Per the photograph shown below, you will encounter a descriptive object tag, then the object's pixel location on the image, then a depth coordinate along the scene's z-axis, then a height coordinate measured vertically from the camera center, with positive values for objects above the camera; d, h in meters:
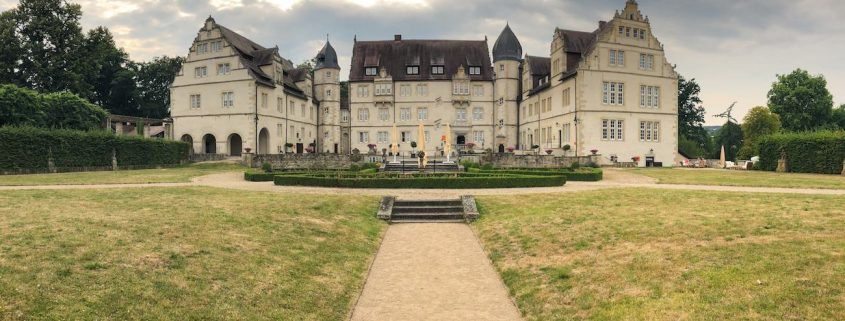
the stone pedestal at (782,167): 41.34 -1.34
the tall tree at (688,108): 77.25 +6.36
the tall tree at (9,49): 53.50 +11.01
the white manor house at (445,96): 50.72 +6.46
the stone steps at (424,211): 19.11 -2.15
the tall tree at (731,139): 86.25 +1.88
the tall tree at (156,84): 75.31 +10.60
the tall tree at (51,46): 55.72 +12.00
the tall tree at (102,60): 60.62 +12.12
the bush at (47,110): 38.38 +3.76
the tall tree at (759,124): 67.62 +3.33
